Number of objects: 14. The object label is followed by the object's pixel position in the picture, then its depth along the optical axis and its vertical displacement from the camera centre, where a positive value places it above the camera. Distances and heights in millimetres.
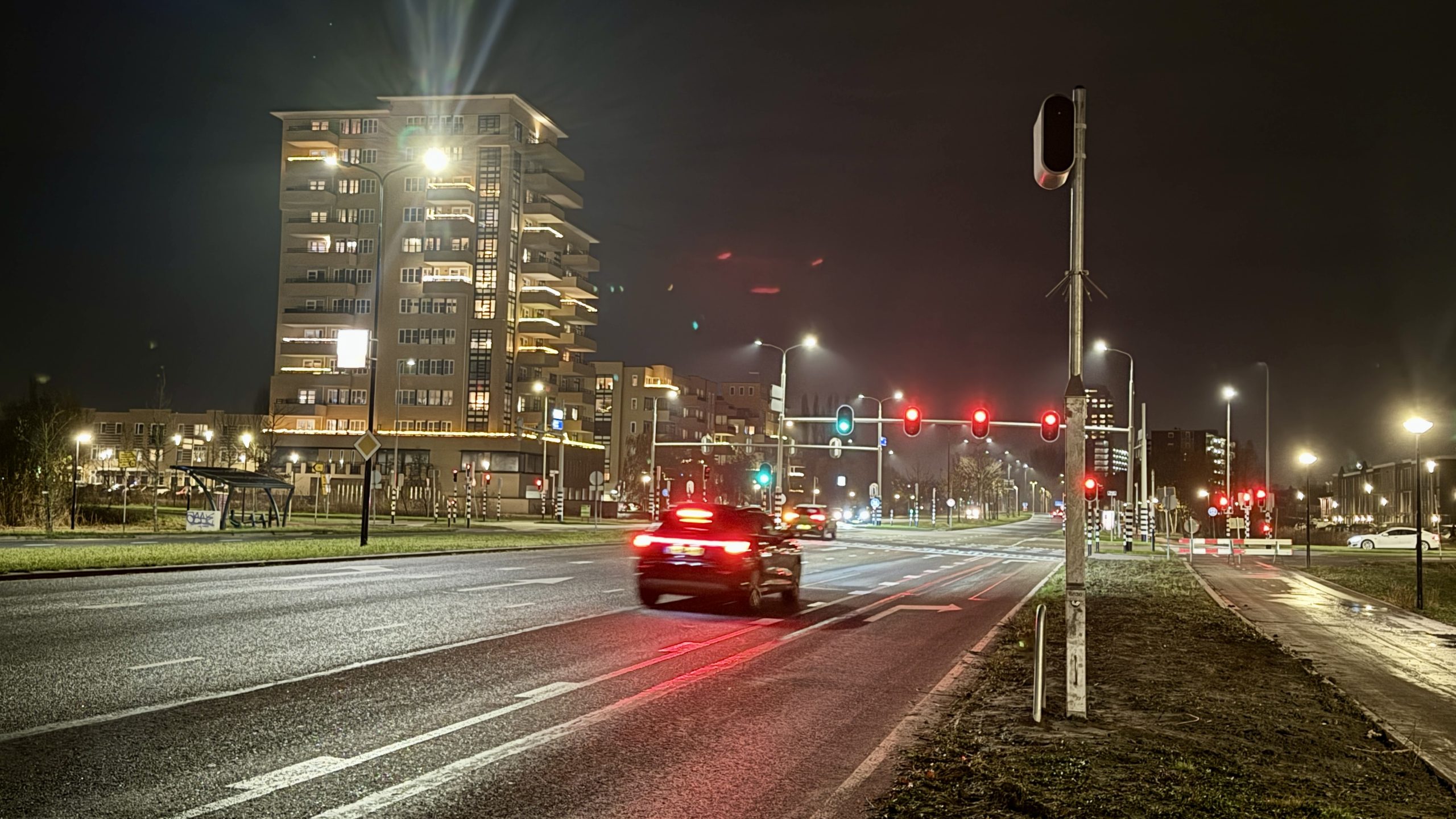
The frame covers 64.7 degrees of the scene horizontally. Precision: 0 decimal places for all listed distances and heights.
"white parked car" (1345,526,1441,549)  64562 -2313
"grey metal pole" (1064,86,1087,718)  8977 +370
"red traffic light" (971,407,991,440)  40469 +2433
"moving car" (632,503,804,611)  17891 -1084
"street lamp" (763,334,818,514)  52906 +5197
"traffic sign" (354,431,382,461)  31703 +956
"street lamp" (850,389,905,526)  58647 +2822
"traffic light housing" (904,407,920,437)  42312 +2638
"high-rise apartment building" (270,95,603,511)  92188 +16605
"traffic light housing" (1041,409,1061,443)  40406 +2390
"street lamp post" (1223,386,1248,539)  63531 +3857
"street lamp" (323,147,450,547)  31500 +5999
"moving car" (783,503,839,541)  52625 -1467
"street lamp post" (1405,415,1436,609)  24141 +1549
